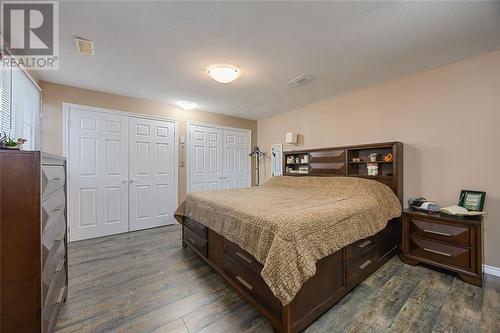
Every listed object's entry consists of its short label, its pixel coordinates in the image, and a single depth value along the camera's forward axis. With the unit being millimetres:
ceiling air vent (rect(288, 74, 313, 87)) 2898
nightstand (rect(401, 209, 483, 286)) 2037
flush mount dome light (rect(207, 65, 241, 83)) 2553
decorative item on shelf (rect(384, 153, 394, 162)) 2906
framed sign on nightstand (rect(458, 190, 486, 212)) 2227
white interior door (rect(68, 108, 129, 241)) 3314
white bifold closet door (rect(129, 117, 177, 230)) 3838
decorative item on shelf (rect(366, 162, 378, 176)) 3049
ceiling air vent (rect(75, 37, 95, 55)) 2049
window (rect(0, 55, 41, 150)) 1974
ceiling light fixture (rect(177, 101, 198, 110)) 4065
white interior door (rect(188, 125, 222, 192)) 4539
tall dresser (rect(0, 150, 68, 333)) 1079
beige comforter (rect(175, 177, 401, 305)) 1379
